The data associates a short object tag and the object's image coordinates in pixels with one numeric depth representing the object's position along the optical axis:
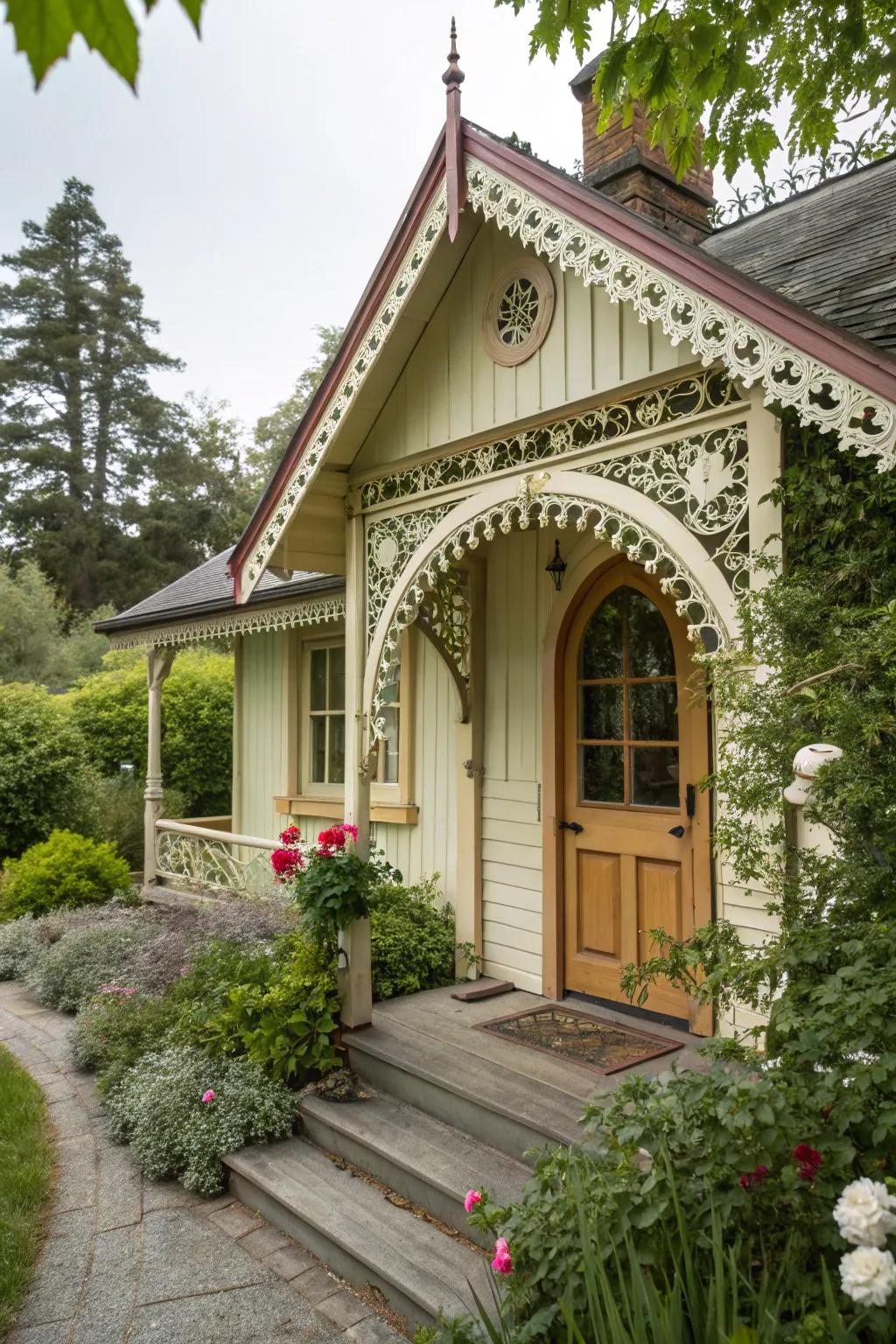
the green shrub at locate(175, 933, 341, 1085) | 4.56
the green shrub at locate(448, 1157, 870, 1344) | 1.83
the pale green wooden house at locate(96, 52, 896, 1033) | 3.13
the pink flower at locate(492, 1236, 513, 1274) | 2.34
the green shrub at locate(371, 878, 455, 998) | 5.34
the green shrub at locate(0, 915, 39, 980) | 7.55
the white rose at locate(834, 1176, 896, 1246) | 1.70
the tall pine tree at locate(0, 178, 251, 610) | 26.92
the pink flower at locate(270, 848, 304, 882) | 5.16
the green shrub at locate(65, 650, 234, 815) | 13.70
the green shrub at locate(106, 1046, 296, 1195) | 4.16
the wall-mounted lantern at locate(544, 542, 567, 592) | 5.24
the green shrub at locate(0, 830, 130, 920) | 8.54
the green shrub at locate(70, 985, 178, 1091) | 5.07
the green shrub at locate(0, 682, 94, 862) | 9.77
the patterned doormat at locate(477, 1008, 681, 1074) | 4.25
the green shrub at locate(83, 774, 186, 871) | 11.12
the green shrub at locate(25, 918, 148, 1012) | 6.51
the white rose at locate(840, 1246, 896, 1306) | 1.61
